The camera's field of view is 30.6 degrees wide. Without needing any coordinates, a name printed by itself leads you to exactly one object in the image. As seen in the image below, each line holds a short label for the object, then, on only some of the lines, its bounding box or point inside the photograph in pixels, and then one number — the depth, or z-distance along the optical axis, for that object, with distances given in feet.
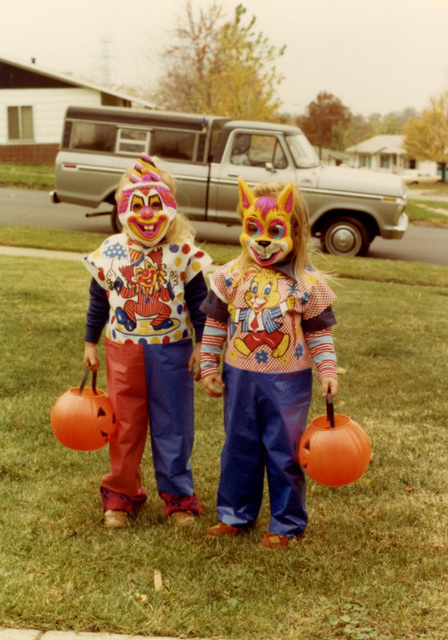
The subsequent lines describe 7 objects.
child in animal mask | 10.10
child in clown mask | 10.77
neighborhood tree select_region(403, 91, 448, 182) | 211.20
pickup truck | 40.16
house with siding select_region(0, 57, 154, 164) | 96.27
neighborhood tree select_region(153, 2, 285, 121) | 84.89
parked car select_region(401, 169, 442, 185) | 207.41
